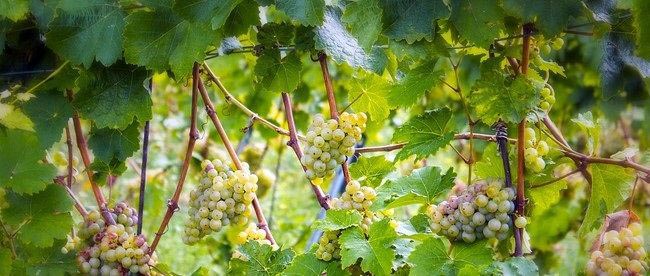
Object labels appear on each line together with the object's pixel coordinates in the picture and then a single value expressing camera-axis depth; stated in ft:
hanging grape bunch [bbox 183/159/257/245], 8.00
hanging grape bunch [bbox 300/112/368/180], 7.56
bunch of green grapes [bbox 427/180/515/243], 7.16
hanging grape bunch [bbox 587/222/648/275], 7.06
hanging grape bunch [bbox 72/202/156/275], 8.03
